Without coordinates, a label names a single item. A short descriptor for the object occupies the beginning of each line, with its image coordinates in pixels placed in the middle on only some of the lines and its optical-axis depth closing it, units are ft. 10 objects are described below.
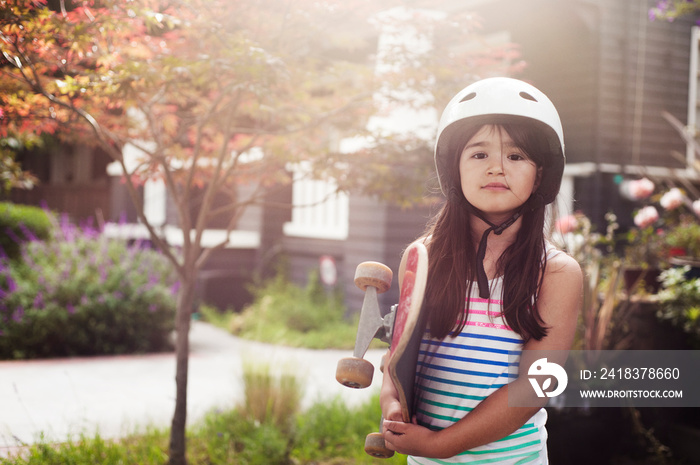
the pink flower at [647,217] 18.37
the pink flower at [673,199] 18.21
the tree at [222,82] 8.71
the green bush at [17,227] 28.66
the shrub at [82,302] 19.35
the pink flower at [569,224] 16.76
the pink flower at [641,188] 19.17
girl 5.02
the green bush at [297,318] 23.35
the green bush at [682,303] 12.36
